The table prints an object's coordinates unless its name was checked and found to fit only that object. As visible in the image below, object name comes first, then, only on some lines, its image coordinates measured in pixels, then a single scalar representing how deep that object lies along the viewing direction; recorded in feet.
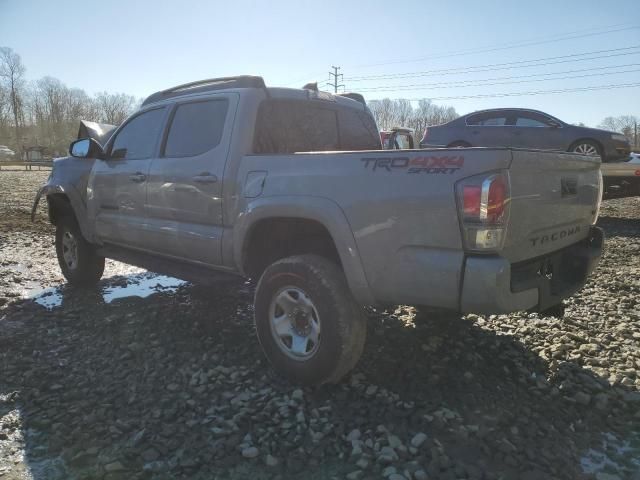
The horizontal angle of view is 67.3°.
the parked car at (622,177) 33.42
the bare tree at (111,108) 295.69
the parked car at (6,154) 195.11
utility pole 221.25
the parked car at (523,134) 34.68
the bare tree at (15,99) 248.93
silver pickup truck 8.14
